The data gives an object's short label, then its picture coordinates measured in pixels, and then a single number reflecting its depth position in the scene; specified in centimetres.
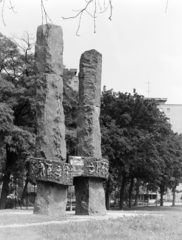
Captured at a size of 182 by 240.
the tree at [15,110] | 2664
